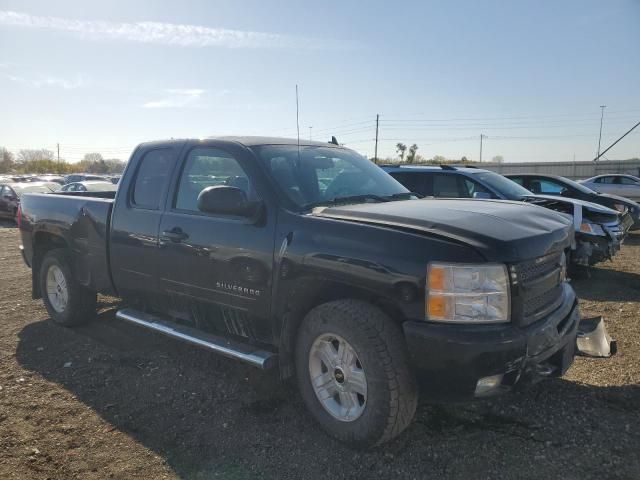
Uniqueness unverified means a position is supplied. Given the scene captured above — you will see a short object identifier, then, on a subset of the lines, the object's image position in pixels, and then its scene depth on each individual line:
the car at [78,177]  29.16
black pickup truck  2.67
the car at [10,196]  17.53
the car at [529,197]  7.18
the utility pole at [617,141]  41.29
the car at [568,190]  10.27
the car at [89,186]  16.00
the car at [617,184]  18.42
